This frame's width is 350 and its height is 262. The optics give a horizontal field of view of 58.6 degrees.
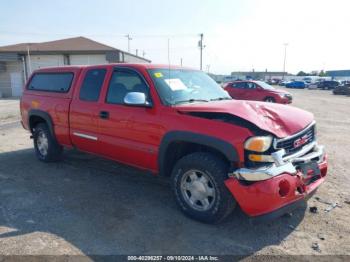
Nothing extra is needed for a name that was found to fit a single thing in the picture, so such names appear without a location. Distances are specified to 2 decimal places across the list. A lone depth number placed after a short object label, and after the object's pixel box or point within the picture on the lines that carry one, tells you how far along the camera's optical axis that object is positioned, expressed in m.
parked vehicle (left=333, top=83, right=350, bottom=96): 35.97
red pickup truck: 3.25
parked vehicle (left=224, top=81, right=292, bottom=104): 16.72
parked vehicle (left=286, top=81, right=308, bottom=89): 54.94
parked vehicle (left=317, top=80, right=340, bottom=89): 49.50
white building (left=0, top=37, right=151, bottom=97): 25.98
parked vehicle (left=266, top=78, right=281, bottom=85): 73.50
